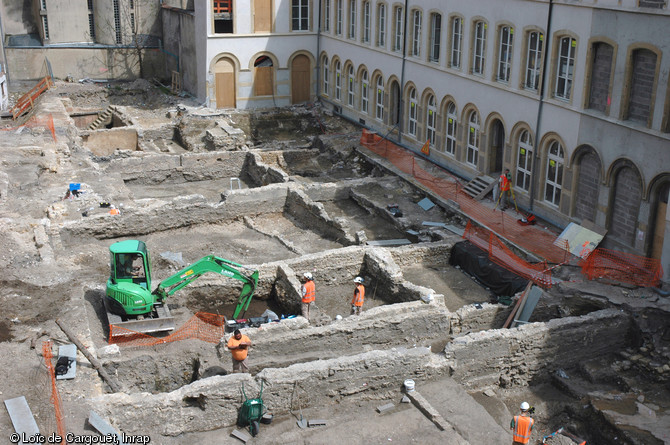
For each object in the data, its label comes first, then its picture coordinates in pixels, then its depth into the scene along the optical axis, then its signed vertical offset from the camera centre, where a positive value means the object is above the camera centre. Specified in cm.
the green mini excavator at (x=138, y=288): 1703 -640
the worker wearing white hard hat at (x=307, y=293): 1834 -686
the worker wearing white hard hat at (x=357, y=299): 1866 -708
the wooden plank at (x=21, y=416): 1245 -683
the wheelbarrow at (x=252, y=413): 1422 -753
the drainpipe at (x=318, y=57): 3968 -284
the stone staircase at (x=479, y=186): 2619 -620
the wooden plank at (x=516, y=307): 1856 -727
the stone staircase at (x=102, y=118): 3879 -598
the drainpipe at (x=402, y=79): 3147 -311
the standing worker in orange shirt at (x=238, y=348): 1537 -683
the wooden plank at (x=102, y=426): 1272 -699
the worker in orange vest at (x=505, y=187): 2533 -593
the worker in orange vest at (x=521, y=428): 1340 -727
